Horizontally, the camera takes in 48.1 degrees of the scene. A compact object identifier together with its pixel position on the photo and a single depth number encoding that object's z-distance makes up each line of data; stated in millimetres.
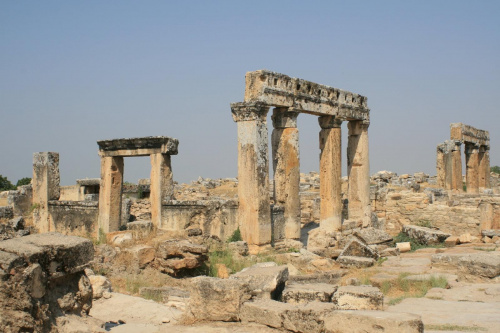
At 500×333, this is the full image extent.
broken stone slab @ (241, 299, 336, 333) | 5816
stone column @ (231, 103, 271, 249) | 12844
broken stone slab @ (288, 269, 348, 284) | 9961
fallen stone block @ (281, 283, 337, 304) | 7061
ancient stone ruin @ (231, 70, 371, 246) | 12883
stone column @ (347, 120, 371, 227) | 17500
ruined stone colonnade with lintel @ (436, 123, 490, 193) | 26312
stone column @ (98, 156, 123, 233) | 15039
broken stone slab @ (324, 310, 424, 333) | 5297
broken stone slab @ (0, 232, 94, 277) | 5164
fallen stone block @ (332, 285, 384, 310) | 6871
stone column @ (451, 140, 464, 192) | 26531
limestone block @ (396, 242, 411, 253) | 13883
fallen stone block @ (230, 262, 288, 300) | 7035
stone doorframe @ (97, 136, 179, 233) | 14609
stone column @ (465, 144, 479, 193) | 29109
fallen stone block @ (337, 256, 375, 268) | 11609
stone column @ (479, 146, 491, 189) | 30734
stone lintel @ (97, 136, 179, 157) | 14523
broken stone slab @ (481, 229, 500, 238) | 14906
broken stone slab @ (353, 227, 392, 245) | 13702
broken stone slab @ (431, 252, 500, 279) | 9453
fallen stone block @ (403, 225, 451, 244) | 14586
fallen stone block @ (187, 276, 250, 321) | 6445
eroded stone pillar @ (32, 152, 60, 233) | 16203
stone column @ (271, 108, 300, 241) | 14078
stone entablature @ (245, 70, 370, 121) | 12898
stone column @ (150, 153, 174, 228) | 14594
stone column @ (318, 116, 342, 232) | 15758
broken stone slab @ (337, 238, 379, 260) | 12227
